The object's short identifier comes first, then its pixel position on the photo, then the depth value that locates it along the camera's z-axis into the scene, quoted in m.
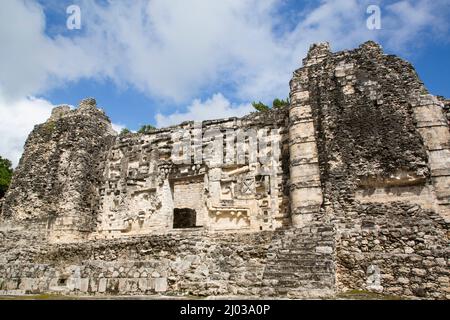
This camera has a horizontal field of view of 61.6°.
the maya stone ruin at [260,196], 7.83
